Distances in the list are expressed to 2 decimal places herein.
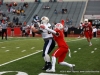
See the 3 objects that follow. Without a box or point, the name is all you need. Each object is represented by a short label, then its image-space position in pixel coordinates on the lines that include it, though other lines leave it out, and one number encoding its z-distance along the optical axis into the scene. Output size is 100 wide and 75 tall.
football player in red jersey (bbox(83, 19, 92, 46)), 37.00
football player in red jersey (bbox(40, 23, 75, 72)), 17.05
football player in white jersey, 18.03
